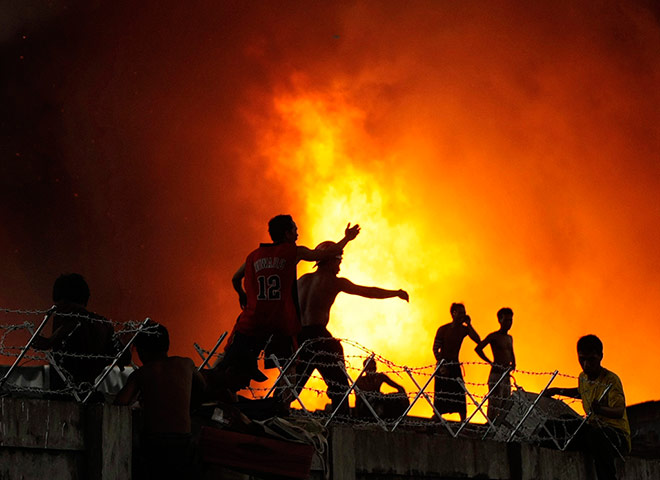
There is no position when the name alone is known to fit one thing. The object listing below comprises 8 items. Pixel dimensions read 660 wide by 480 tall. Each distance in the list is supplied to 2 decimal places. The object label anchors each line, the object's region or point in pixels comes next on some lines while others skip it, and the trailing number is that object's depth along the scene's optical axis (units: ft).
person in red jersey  60.80
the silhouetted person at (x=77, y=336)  51.55
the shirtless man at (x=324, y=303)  64.95
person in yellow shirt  68.08
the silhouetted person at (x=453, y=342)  90.84
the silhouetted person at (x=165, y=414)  46.75
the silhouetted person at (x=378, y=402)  93.03
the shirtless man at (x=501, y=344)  93.40
